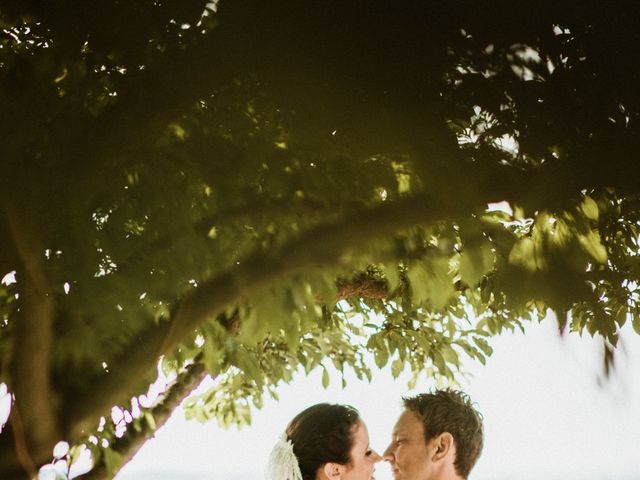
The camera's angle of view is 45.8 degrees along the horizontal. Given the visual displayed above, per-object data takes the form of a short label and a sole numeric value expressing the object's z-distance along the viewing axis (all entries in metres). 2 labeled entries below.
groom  4.41
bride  4.31
